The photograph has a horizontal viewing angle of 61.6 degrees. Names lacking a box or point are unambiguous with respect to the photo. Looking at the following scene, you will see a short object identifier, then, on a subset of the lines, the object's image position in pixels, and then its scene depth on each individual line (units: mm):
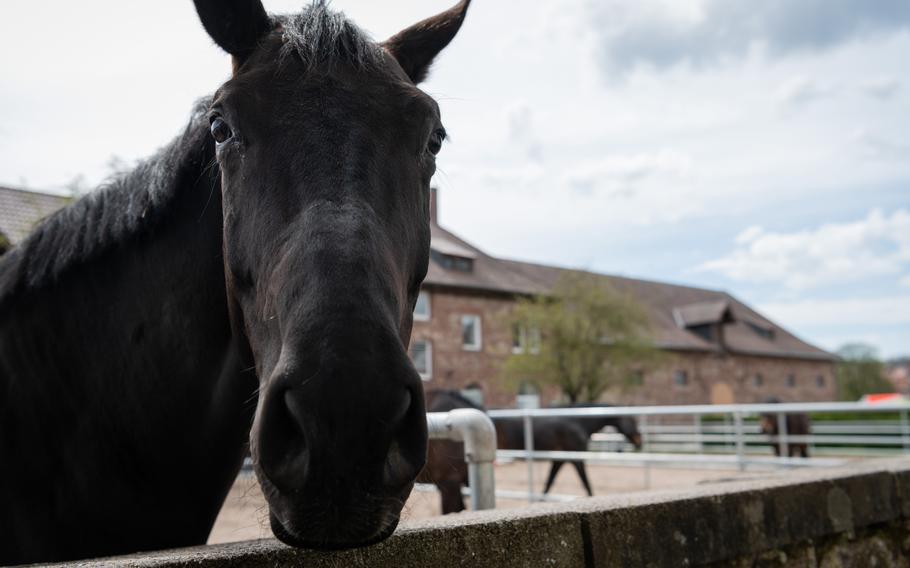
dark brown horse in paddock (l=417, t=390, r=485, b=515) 8215
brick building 30641
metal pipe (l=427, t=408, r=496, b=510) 2986
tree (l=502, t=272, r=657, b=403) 28781
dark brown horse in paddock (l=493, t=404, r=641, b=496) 12375
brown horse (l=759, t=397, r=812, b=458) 15347
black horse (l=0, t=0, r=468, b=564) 1261
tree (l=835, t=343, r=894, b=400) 52094
